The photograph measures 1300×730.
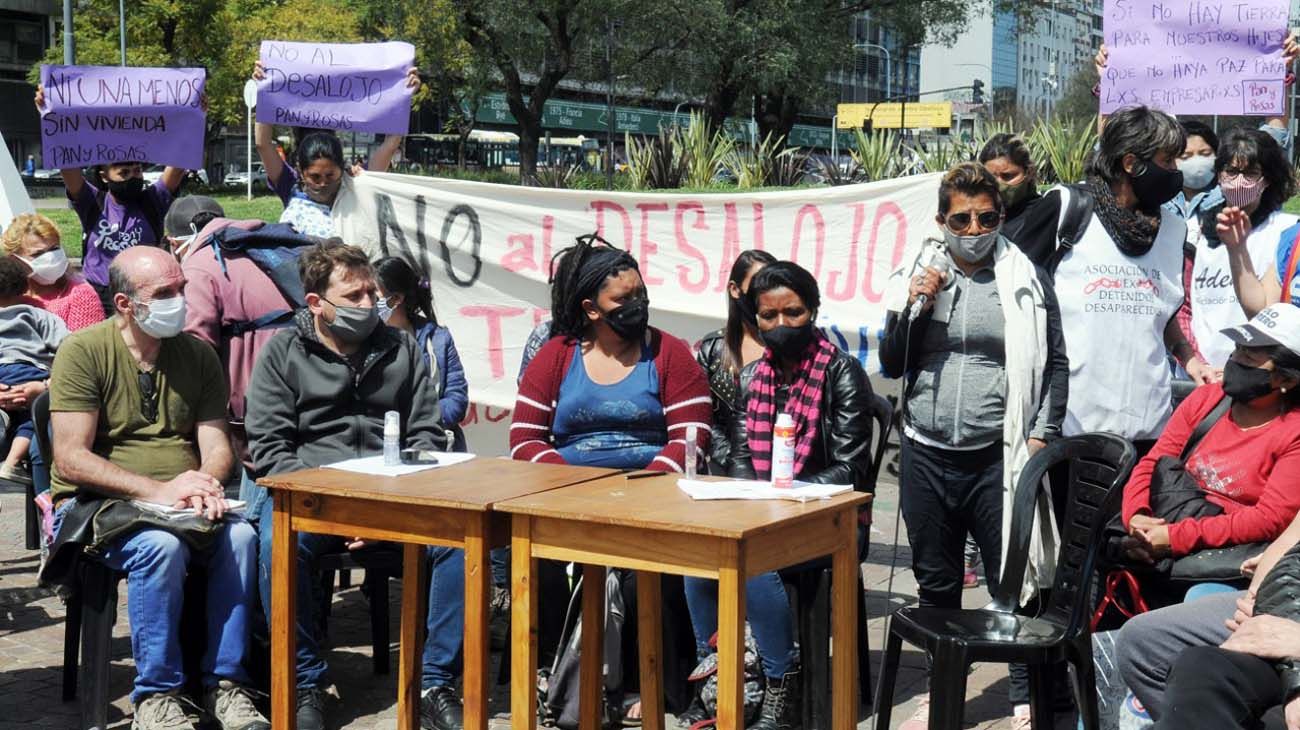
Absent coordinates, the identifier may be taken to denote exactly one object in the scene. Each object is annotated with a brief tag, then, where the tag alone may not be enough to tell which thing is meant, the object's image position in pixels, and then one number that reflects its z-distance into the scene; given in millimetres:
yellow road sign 53156
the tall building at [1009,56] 149625
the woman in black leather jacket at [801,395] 5223
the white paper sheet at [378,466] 4734
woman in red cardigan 5377
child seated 6965
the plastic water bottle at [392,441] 4816
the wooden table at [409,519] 4336
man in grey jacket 5387
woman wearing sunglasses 4992
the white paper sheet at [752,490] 4285
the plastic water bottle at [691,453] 4625
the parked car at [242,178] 56125
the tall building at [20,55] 64137
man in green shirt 5055
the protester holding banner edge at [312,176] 6938
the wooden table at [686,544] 3895
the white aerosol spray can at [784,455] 4359
